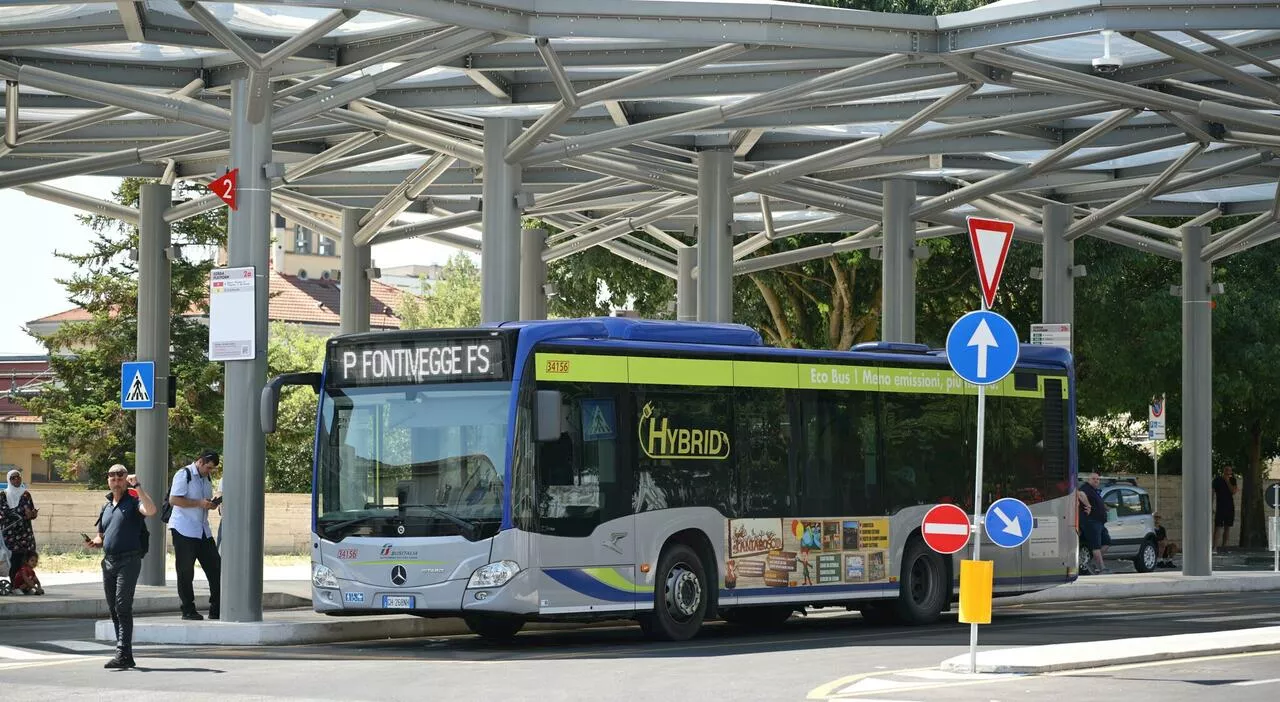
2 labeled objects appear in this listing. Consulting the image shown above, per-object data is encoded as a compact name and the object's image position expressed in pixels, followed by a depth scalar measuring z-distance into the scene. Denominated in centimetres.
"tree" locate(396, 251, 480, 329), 9319
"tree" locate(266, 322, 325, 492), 5985
